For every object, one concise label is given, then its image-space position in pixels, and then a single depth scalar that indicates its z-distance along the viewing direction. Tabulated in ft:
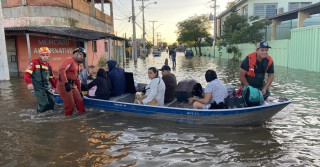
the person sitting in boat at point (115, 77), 25.05
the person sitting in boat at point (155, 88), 21.61
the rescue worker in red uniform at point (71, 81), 22.18
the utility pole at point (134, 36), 111.65
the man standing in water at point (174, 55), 78.42
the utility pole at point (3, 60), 45.74
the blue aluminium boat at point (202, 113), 18.00
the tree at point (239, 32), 79.61
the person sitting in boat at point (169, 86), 23.54
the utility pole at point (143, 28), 157.58
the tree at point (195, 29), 181.06
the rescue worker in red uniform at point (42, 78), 22.63
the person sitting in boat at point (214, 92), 19.21
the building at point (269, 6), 104.68
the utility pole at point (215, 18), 143.69
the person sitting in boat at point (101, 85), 23.48
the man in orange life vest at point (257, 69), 19.76
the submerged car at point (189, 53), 158.65
